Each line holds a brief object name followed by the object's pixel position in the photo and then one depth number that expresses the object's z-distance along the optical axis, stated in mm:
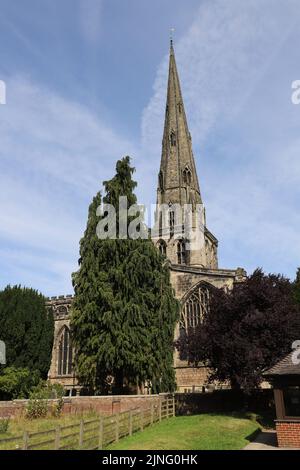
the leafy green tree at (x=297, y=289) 33194
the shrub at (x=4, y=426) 15595
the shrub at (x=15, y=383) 26922
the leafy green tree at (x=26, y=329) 30797
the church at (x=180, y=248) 35938
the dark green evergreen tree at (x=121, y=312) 22359
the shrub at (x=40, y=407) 19656
